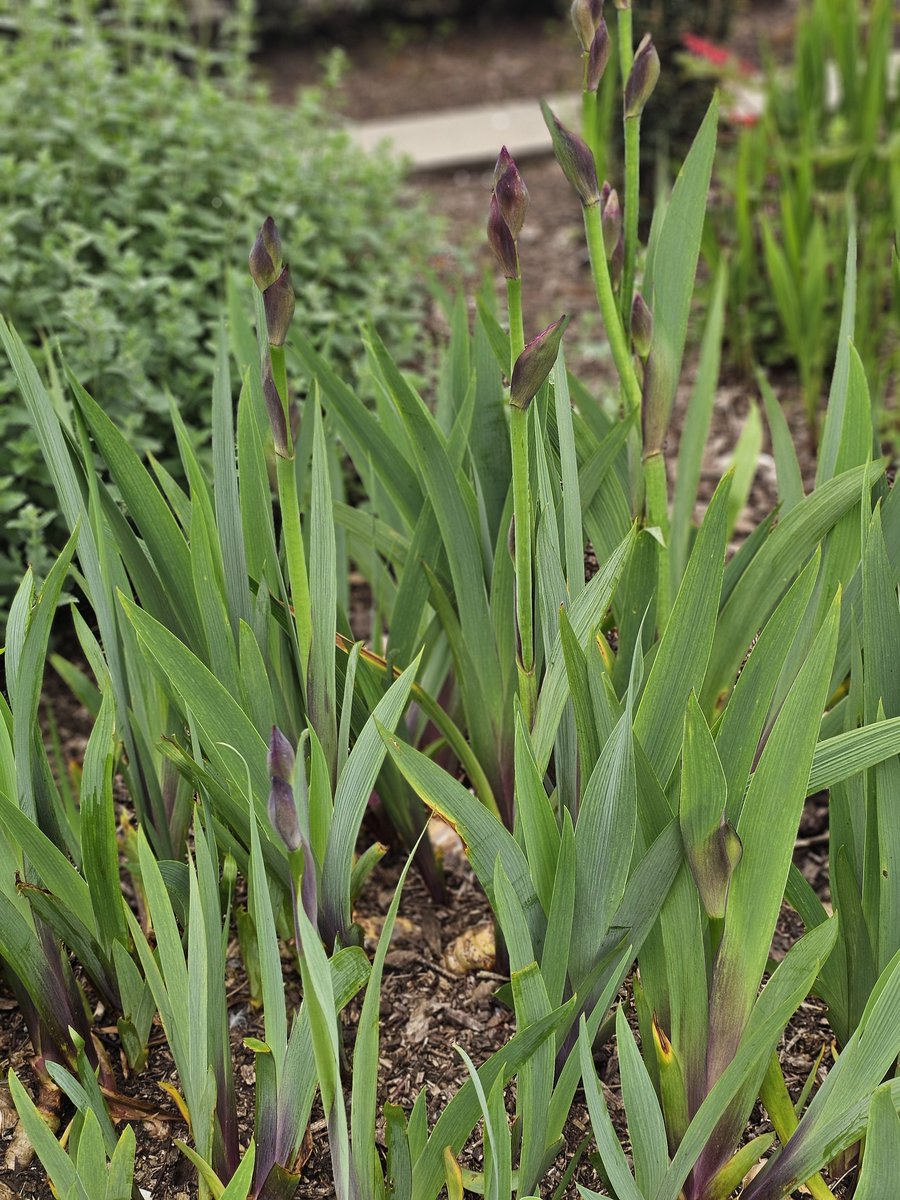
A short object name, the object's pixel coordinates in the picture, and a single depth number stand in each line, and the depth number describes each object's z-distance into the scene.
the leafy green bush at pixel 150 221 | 2.02
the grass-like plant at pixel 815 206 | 2.40
